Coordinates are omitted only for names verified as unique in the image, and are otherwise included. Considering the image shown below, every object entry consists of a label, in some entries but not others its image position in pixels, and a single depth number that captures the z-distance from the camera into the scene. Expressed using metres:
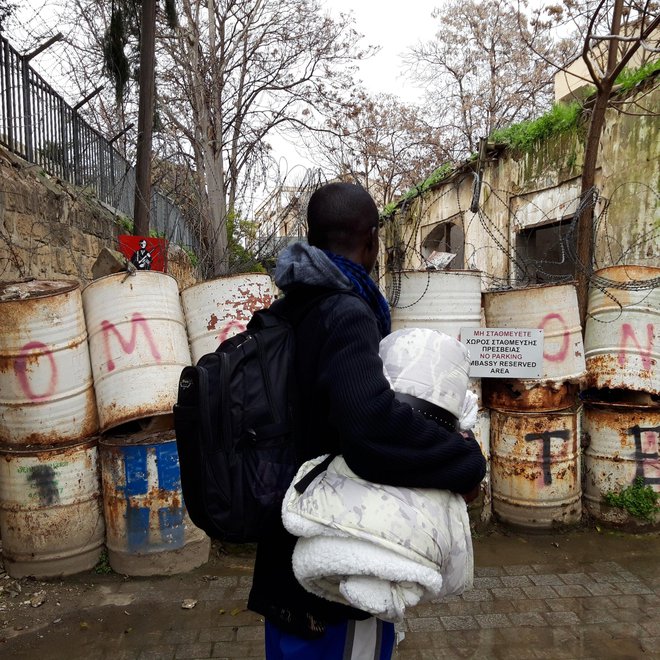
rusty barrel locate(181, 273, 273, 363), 3.86
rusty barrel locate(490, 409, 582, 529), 4.19
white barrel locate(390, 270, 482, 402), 4.12
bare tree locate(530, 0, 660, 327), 4.42
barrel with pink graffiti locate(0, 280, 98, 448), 3.43
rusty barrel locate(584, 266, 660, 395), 4.23
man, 1.26
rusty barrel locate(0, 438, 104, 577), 3.50
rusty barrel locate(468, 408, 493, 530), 4.29
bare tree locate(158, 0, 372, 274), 12.81
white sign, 4.12
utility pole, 6.90
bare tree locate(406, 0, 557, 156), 17.47
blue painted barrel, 3.55
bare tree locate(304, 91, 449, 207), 15.22
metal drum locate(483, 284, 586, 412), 4.16
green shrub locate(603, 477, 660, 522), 4.18
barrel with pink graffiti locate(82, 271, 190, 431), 3.53
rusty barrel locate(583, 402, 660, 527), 4.20
